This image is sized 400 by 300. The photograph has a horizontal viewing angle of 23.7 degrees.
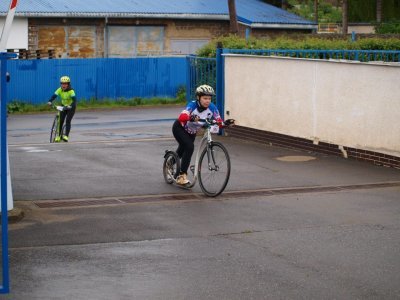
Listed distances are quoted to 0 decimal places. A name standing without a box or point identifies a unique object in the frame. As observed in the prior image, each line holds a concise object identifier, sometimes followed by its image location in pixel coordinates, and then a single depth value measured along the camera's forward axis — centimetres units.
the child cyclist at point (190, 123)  1305
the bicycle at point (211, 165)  1289
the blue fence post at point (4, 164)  709
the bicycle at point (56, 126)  2242
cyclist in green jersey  2255
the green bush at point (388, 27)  5725
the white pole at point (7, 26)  826
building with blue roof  4450
